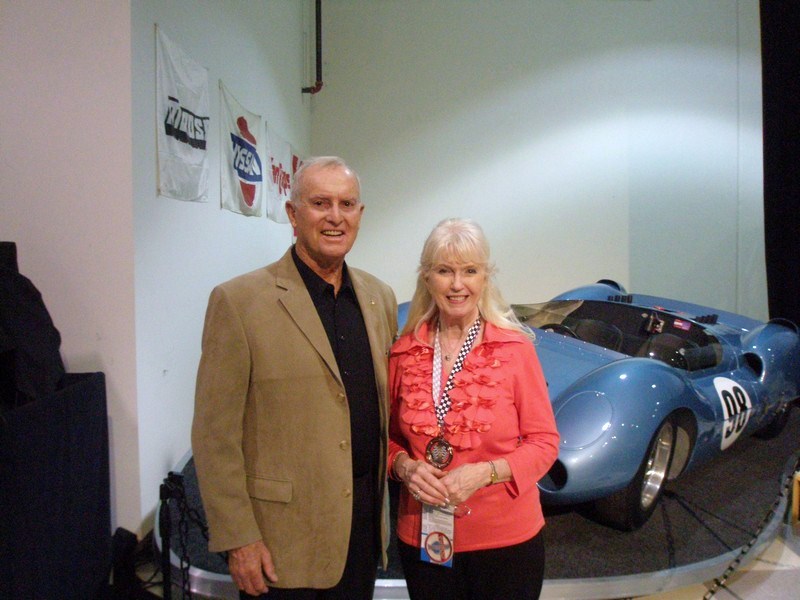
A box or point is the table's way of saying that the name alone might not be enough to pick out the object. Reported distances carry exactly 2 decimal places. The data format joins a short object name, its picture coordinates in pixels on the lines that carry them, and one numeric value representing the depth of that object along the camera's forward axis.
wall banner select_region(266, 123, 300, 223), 4.70
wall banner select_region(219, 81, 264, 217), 3.43
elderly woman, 1.21
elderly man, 1.13
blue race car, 2.03
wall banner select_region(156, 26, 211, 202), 2.48
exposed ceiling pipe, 6.15
